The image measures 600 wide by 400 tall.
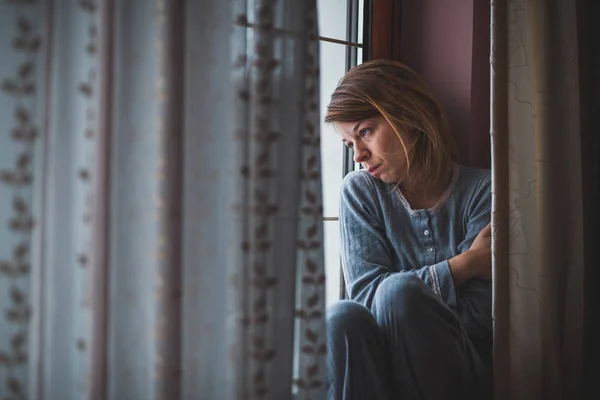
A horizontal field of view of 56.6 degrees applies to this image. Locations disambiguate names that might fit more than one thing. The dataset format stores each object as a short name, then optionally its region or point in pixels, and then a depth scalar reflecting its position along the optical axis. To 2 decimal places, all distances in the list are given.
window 1.68
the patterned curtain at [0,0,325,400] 0.83
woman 1.21
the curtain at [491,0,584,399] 1.30
